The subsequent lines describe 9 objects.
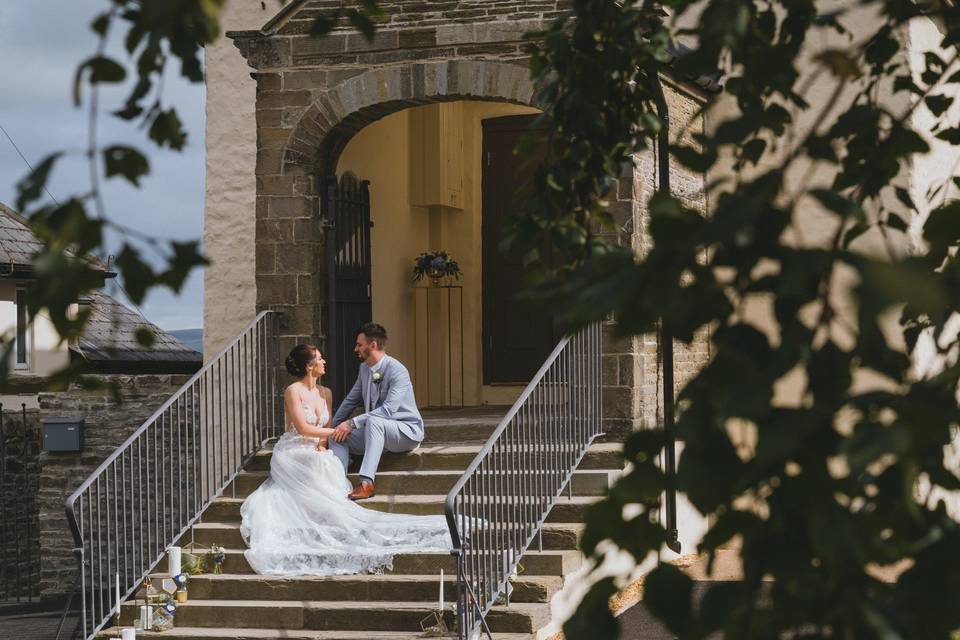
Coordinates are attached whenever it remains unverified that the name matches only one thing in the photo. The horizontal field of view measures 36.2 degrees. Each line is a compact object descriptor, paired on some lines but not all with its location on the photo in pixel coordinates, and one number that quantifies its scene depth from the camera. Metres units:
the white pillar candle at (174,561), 8.91
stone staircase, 8.28
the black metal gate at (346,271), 10.58
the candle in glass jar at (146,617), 8.71
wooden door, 13.38
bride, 8.80
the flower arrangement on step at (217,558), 9.14
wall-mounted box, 11.81
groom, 9.59
